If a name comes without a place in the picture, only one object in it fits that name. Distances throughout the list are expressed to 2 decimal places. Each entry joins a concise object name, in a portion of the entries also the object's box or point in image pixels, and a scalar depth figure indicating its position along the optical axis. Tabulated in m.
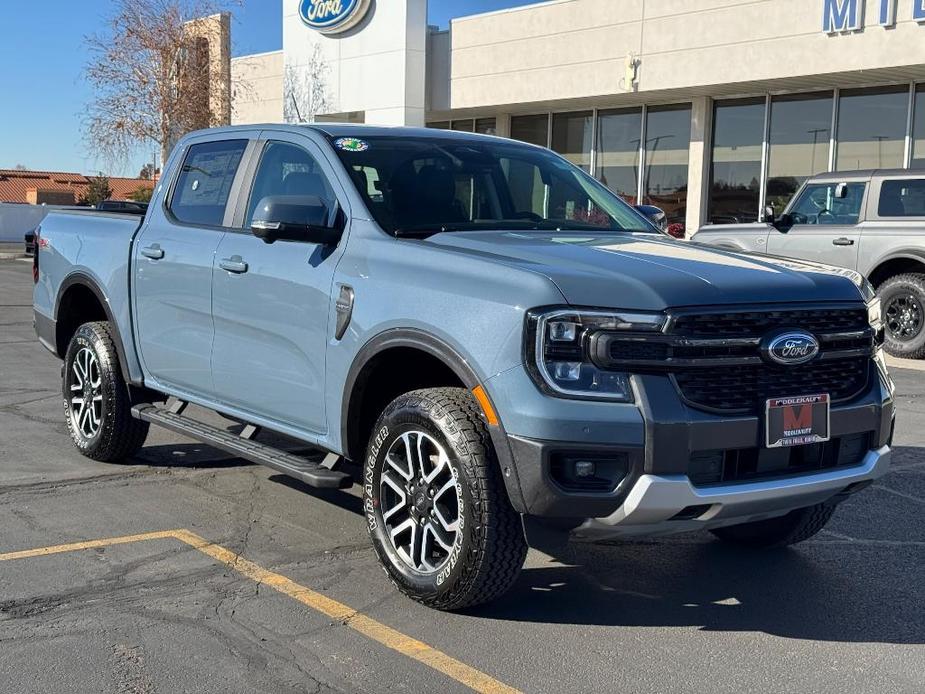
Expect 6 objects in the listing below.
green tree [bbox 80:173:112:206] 43.19
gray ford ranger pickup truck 3.73
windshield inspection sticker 5.16
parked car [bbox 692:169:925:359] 12.05
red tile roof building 55.01
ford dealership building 17.48
